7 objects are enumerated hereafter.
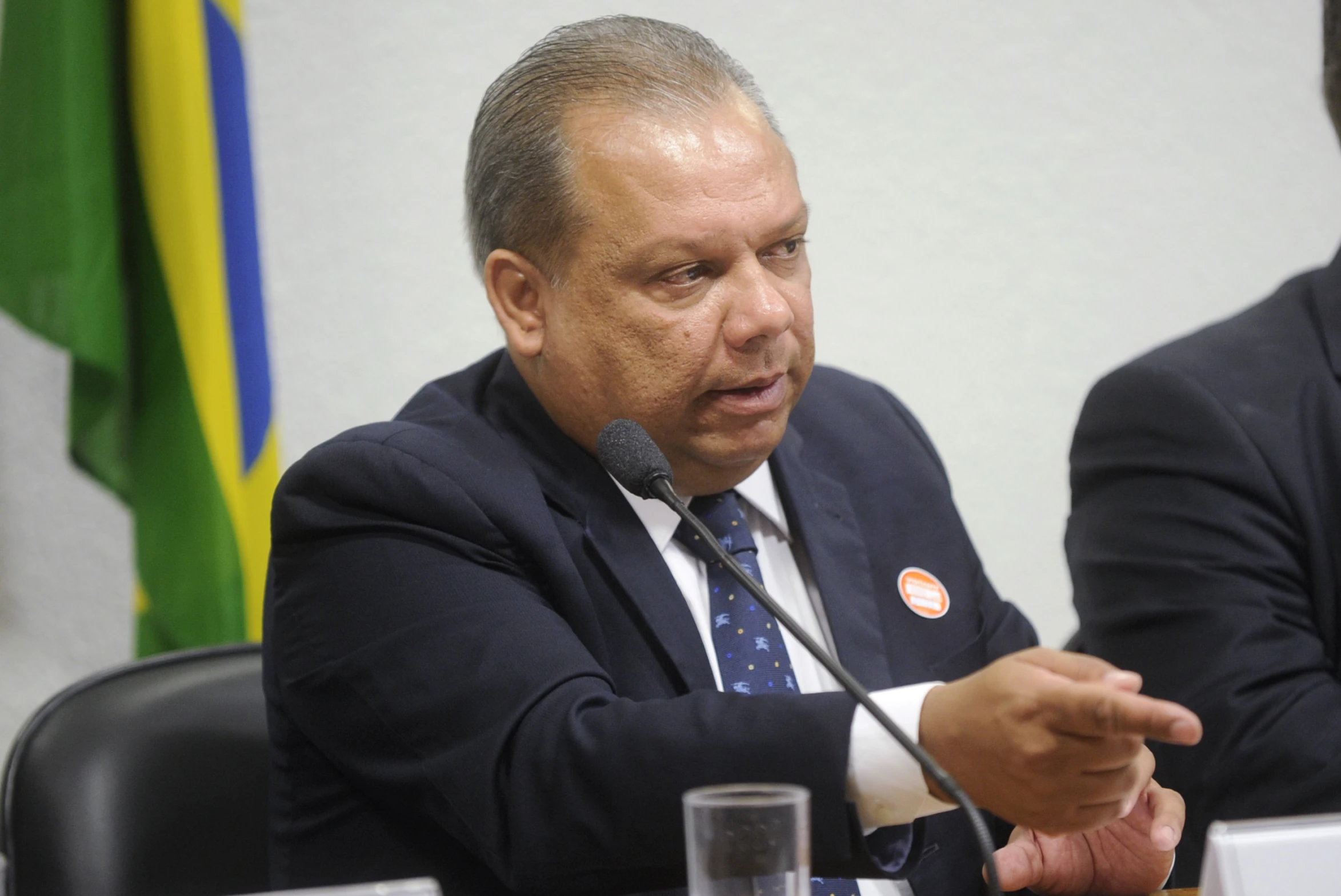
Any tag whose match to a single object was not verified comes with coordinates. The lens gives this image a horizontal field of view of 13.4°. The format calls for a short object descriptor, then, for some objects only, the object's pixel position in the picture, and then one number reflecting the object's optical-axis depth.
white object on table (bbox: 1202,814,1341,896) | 2.99
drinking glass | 2.98
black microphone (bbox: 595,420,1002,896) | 3.03
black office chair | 3.34
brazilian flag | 3.70
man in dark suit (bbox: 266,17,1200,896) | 3.17
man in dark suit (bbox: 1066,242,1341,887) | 3.40
